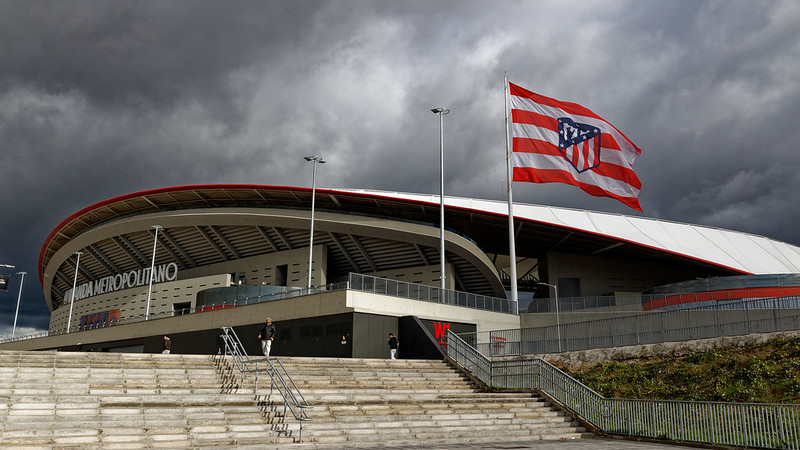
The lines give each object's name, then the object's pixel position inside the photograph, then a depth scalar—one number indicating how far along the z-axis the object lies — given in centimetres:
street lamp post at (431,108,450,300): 3253
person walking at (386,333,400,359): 2256
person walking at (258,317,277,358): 1916
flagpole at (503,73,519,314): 3142
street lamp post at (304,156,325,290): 3644
